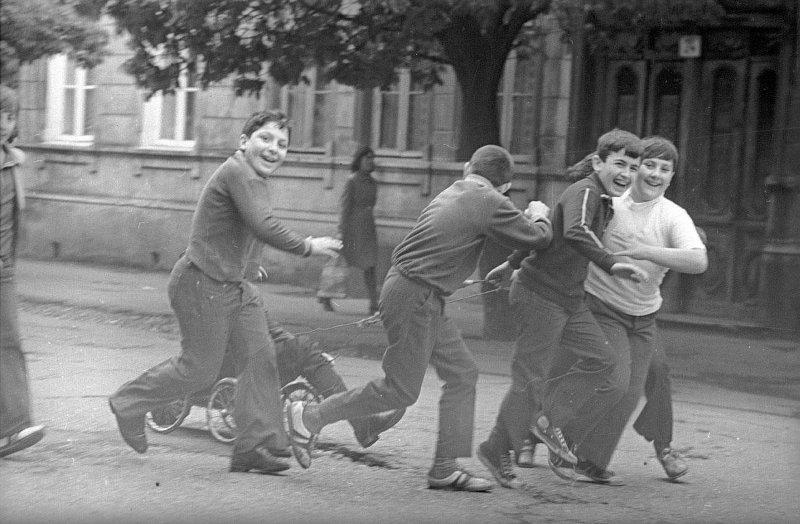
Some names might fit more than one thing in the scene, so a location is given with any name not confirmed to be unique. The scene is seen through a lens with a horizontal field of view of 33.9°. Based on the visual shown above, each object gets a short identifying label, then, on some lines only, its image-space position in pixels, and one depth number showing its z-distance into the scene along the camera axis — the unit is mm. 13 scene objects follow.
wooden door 13469
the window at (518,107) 14898
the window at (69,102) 19406
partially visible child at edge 6148
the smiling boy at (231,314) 6004
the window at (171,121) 18125
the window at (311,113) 17000
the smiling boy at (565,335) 6129
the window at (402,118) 15938
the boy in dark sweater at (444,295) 5859
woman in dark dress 12844
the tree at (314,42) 10773
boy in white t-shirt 6203
